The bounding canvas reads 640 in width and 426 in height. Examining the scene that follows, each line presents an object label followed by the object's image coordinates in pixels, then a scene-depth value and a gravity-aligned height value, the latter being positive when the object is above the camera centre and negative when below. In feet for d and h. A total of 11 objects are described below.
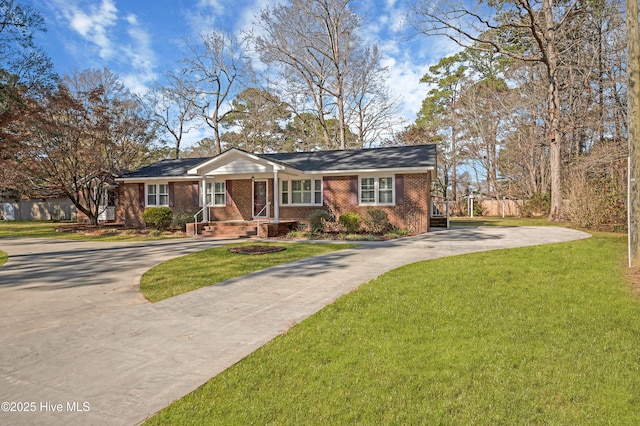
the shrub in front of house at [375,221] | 49.19 -1.70
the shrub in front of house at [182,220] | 57.72 -1.23
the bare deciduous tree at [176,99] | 103.14 +35.20
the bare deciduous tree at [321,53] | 79.30 +37.29
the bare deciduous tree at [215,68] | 95.20 +40.83
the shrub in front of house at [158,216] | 57.67 -0.49
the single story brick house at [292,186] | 51.29 +4.12
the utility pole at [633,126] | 21.88 +5.06
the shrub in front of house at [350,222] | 48.78 -1.77
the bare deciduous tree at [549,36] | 59.77 +31.01
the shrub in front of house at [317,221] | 50.49 -1.59
